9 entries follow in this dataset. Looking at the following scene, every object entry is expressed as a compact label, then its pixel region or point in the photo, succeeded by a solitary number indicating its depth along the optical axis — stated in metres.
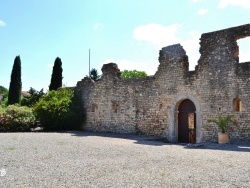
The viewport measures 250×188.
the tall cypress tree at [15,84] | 21.93
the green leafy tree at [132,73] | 29.94
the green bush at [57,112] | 13.00
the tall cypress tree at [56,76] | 21.05
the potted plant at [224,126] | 8.47
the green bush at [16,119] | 12.93
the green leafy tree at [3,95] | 36.32
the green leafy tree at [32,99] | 21.67
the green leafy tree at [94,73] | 31.80
